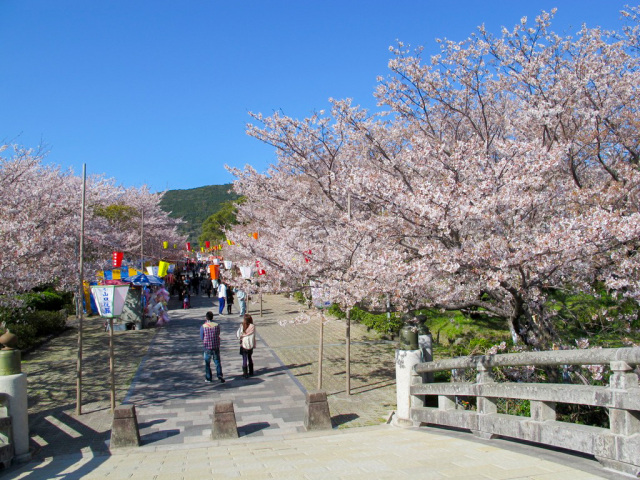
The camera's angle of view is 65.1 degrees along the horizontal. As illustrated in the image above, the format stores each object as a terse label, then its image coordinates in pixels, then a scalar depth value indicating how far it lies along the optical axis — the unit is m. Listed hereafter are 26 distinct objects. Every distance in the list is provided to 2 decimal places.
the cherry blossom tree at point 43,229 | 11.01
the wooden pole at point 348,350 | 9.99
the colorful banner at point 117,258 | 18.11
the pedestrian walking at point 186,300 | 26.94
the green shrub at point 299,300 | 27.83
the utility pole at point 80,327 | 9.16
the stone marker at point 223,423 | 7.78
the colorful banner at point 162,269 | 22.60
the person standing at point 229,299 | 24.44
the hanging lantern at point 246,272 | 19.38
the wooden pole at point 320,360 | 10.33
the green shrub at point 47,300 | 19.80
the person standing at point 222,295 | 23.77
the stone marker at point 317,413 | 8.20
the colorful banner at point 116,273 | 15.66
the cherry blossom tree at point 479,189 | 6.69
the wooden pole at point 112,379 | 9.04
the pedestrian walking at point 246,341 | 11.62
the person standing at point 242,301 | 20.85
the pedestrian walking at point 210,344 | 11.16
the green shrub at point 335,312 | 20.81
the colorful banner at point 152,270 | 23.56
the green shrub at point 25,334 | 15.17
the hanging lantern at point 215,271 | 30.38
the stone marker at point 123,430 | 7.42
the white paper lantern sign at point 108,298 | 9.54
